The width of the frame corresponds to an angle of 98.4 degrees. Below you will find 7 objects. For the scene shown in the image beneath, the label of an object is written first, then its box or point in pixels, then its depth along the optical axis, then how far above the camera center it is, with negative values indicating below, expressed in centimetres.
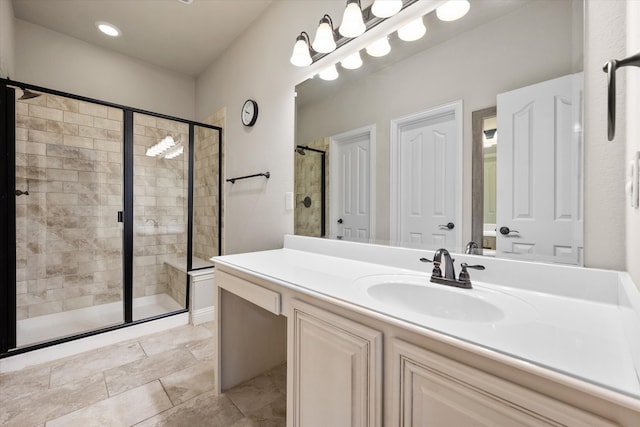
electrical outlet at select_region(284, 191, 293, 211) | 194 +8
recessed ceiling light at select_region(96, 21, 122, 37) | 237 +160
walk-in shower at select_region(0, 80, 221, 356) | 221 -1
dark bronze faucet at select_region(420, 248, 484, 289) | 97 -22
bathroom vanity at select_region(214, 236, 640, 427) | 48 -30
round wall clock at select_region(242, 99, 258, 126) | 229 +84
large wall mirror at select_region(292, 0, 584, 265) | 94 +32
